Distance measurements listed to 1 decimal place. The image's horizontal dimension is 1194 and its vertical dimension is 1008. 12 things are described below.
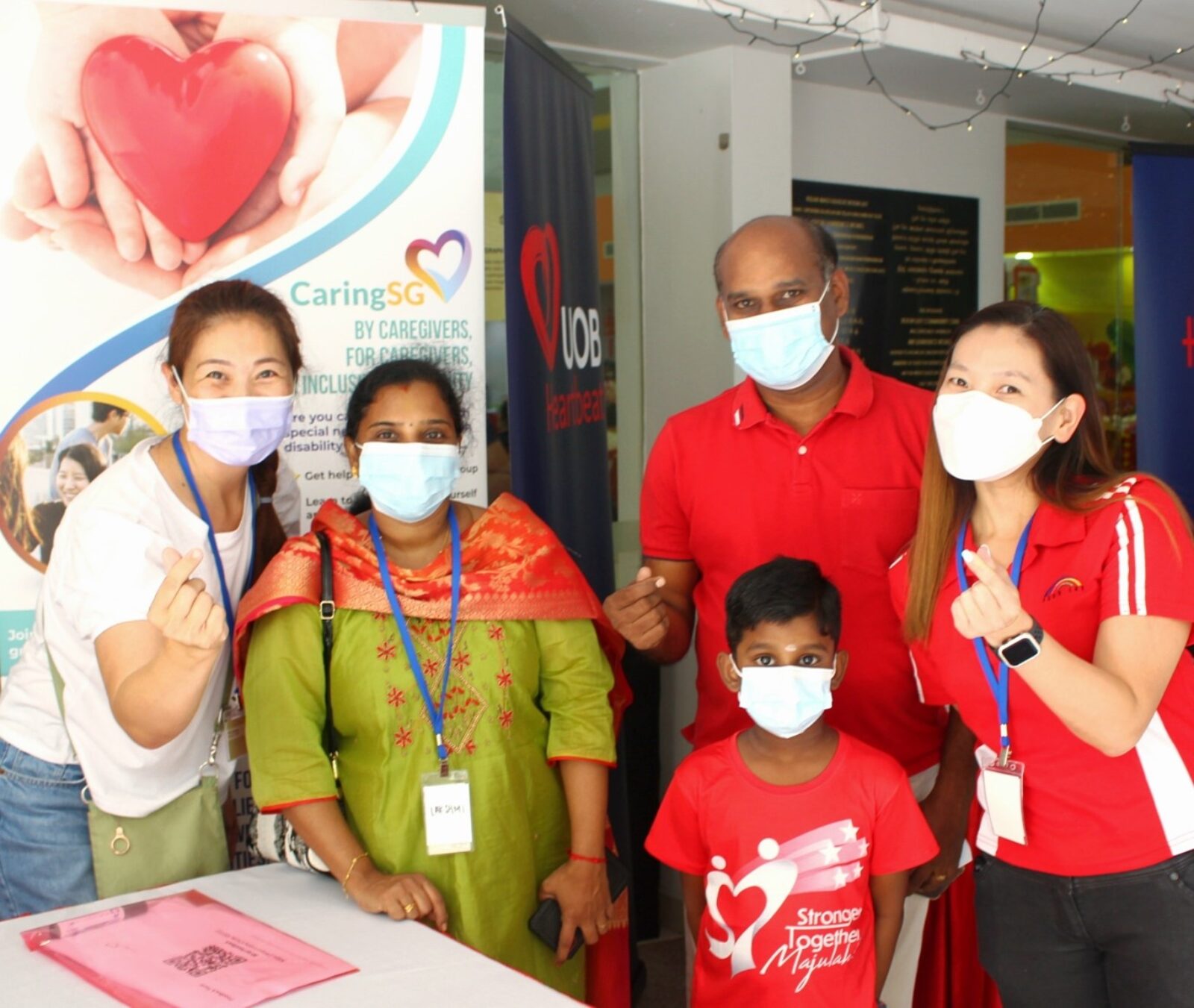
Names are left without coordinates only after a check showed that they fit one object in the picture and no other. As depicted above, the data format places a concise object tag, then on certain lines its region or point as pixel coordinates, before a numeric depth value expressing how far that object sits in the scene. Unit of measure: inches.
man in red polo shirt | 95.0
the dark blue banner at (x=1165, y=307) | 202.7
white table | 65.7
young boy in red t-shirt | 86.5
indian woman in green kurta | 83.4
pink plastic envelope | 66.0
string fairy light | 148.5
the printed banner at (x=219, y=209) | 100.9
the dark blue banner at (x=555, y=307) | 119.3
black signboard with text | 193.3
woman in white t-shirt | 80.7
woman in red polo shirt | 72.3
